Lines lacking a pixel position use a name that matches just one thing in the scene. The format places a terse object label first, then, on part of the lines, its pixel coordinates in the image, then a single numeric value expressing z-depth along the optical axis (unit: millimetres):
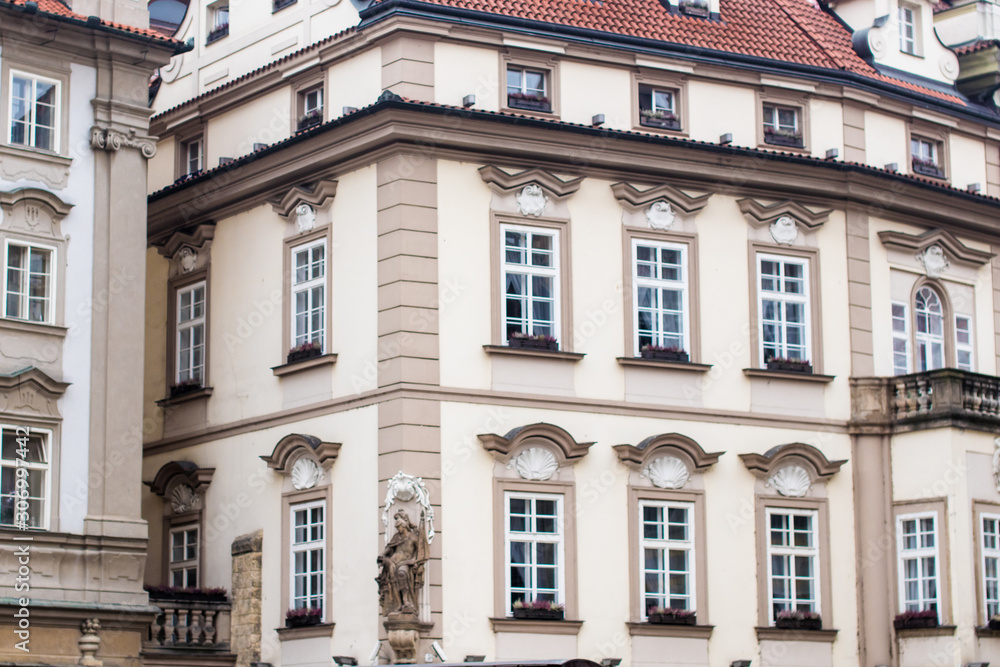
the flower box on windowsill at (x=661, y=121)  34406
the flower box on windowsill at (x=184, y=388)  35625
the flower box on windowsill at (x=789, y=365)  34406
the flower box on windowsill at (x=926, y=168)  37438
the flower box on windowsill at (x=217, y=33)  37156
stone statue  29938
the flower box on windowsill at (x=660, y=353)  33219
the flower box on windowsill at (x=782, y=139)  35469
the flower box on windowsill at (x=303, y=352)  32938
